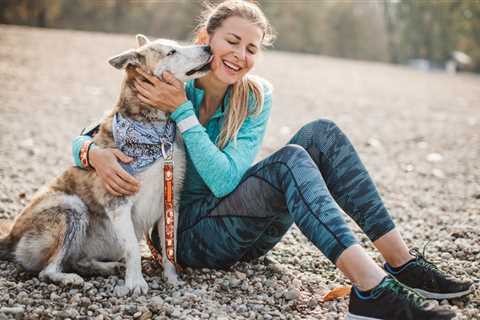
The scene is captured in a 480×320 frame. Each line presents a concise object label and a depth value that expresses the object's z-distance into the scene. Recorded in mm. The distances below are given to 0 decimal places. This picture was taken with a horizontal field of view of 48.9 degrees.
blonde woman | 2625
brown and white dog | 3051
